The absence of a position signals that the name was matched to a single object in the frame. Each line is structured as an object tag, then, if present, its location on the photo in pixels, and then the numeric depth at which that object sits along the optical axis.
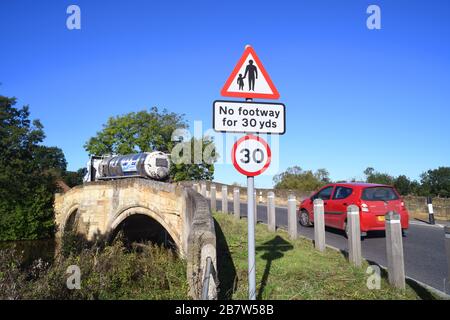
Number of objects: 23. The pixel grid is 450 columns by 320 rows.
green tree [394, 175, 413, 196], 36.91
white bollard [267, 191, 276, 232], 9.99
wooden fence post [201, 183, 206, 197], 18.85
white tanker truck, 17.95
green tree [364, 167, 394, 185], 38.61
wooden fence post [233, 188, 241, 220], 12.86
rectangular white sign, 3.87
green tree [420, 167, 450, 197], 37.53
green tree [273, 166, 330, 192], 43.23
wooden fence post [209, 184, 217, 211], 16.40
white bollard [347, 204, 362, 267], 6.11
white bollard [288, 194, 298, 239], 8.78
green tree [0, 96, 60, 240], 35.28
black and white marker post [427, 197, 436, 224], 12.23
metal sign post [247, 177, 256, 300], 3.77
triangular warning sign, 4.02
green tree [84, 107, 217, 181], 41.50
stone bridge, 4.32
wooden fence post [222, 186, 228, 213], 14.56
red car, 8.92
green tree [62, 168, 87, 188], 63.70
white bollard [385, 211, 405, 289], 4.88
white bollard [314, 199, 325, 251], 7.41
